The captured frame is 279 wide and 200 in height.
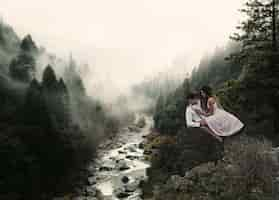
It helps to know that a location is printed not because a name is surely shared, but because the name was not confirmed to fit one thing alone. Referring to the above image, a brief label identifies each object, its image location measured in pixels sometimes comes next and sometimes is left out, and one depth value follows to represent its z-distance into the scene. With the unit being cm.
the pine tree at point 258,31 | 1680
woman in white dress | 943
